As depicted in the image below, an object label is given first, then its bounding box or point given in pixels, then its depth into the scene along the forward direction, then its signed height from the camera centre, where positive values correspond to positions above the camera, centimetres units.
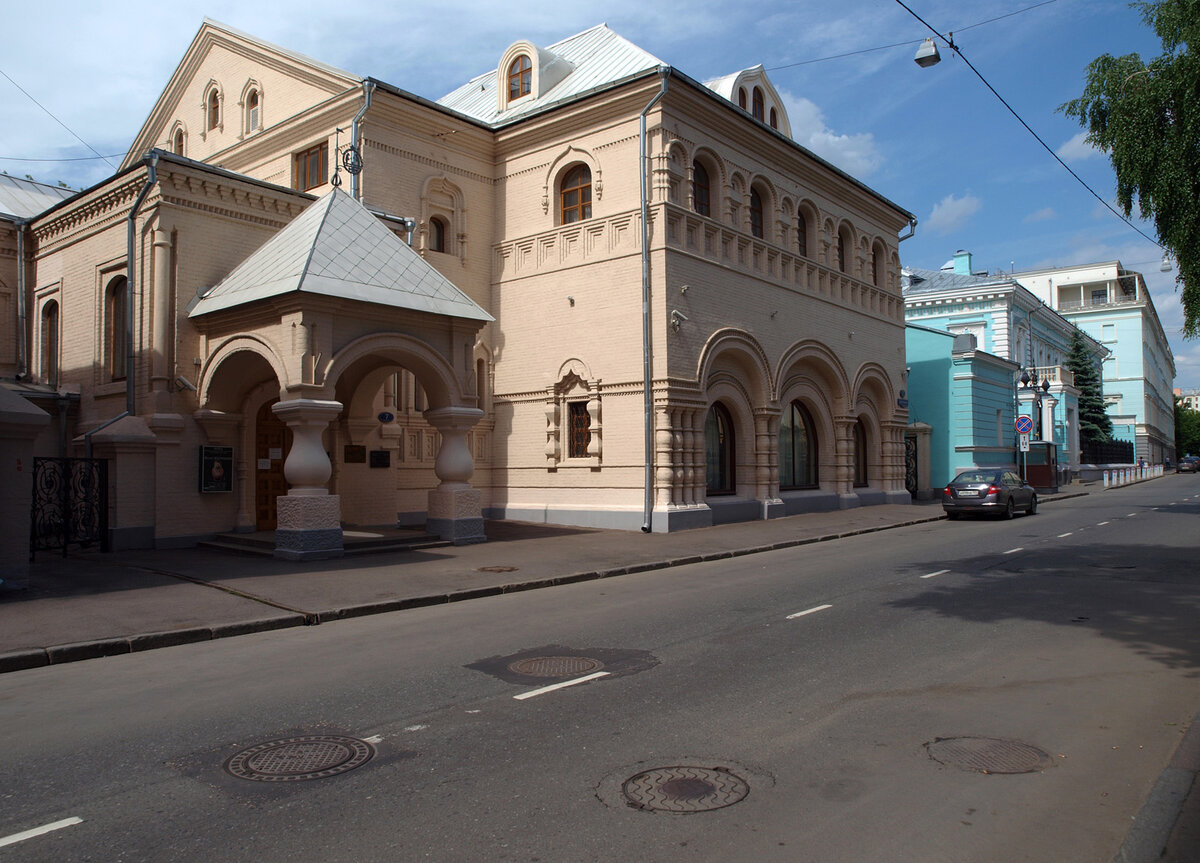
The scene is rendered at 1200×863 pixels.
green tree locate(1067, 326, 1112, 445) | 5944 +416
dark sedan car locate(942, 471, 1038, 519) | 2438 -104
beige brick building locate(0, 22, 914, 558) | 1612 +328
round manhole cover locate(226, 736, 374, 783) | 497 -171
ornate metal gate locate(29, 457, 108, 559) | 1569 -66
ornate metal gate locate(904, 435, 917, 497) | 3419 -28
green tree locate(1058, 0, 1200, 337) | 1623 +630
